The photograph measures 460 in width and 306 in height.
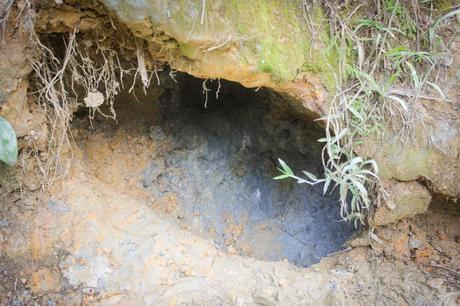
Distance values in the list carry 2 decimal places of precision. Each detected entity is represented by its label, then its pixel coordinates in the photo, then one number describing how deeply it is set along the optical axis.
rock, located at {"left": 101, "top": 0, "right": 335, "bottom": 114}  0.50
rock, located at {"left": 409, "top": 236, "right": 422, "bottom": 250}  0.65
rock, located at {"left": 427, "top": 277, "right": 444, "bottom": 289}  0.60
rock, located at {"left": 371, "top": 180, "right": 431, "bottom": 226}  0.62
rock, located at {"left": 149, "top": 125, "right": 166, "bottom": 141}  0.82
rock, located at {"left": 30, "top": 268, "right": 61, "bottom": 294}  0.54
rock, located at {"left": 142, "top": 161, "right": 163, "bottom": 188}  0.80
